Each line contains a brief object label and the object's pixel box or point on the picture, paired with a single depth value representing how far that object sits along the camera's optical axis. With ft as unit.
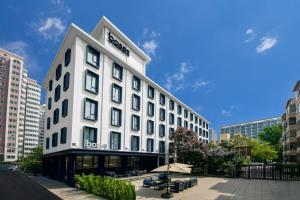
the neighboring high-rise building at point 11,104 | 272.01
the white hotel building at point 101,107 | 66.69
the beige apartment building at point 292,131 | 121.99
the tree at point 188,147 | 93.73
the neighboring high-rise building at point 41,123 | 378.69
